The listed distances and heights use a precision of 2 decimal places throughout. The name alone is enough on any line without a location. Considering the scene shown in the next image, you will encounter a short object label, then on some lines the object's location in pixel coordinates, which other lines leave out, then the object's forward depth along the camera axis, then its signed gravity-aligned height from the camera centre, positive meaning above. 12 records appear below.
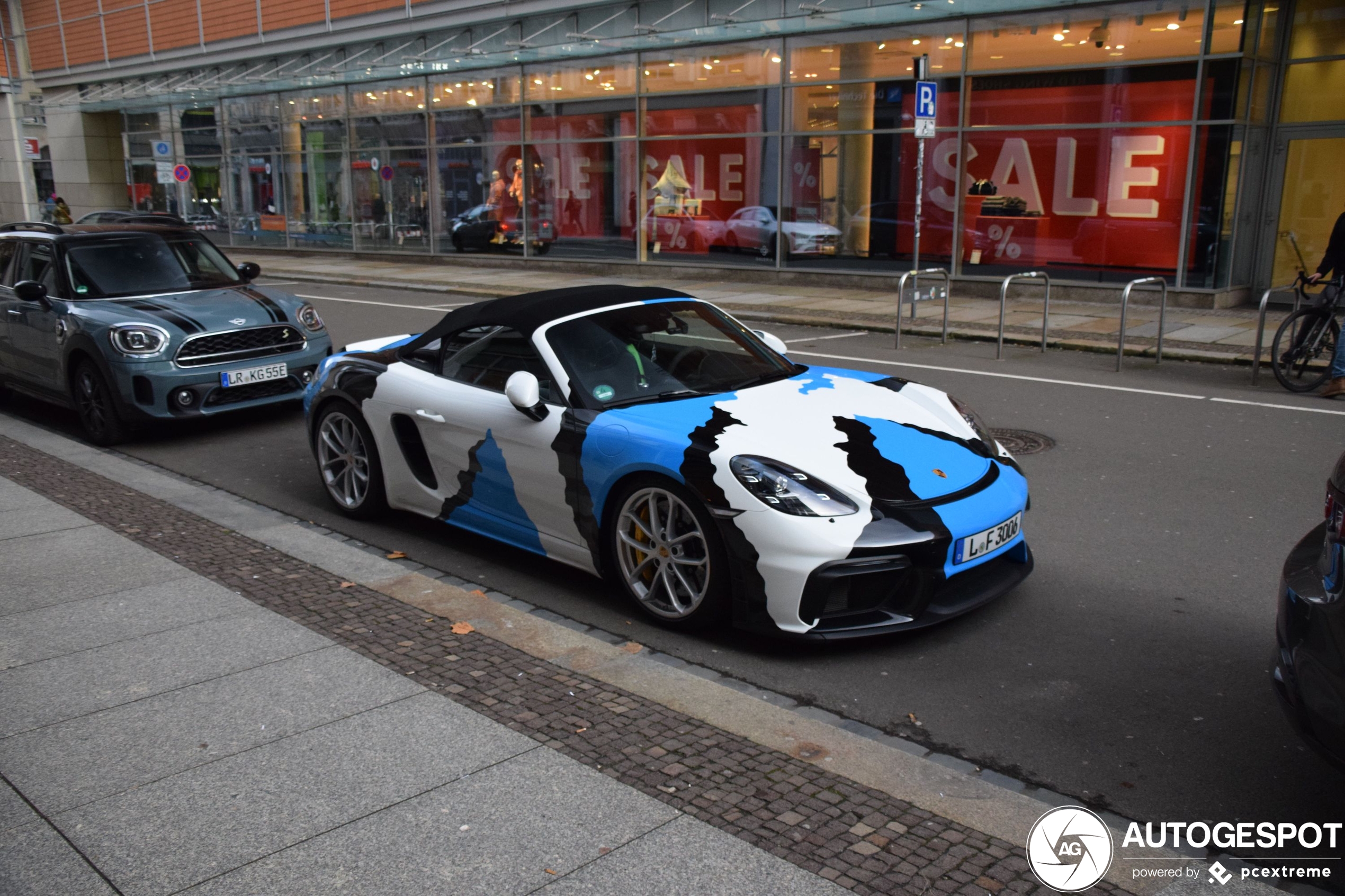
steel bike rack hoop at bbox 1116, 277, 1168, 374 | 11.94 -1.62
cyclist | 11.19 -0.90
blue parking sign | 15.61 +0.84
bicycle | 10.83 -1.67
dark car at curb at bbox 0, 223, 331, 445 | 9.11 -1.29
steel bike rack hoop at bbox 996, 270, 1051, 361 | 13.11 -1.51
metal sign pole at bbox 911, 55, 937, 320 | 15.62 +0.80
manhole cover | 8.51 -2.06
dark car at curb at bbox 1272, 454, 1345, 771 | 3.13 -1.32
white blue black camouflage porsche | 4.66 -1.32
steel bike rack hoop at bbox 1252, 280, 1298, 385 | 11.22 -1.64
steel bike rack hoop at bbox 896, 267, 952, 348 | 13.66 -1.39
